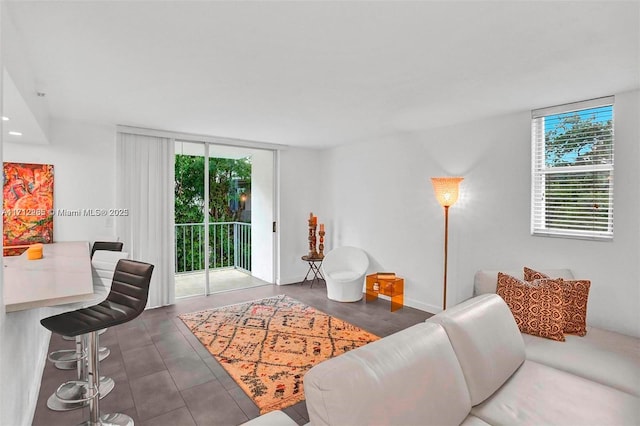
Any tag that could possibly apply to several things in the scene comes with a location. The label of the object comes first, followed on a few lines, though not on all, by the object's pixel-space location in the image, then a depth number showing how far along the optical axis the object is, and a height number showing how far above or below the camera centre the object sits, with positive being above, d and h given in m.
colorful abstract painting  3.81 +0.03
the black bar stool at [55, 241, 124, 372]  2.96 -1.38
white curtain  4.50 +0.05
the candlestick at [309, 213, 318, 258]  5.97 -0.45
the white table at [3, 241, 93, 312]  1.68 -0.46
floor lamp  3.97 +0.21
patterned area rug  2.73 -1.38
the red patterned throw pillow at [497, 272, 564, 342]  2.51 -0.72
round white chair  4.99 -0.99
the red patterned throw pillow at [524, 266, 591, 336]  2.58 -0.74
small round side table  6.20 -1.16
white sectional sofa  1.28 -0.81
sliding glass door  5.71 -0.10
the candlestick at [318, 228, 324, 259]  5.88 -0.63
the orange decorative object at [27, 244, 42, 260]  2.98 -0.41
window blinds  3.12 +0.40
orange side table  4.68 -1.11
